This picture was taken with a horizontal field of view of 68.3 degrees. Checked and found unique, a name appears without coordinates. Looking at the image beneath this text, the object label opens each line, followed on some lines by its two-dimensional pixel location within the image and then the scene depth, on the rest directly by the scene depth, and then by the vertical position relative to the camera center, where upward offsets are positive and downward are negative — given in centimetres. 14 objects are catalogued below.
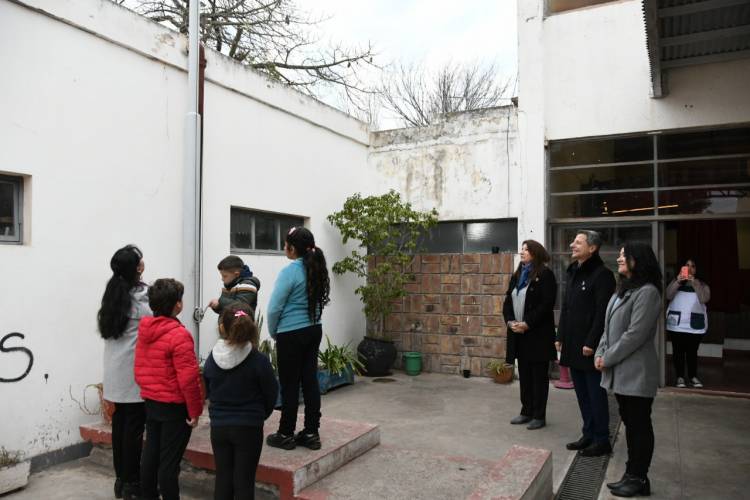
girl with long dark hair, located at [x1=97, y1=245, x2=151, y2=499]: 344 -63
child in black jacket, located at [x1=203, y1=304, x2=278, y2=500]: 285 -71
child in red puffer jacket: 313 -69
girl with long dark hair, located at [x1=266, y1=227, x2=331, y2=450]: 356 -42
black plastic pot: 753 -125
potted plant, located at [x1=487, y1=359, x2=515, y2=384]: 706 -137
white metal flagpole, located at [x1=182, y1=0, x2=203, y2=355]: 523 +64
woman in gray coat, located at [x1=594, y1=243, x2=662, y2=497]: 355 -63
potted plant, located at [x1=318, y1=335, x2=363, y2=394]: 662 -127
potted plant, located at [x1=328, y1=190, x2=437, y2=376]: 739 +21
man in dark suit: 426 -54
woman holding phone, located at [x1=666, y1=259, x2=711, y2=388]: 650 -68
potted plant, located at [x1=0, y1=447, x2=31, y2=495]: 359 -137
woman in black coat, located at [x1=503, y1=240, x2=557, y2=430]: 506 -62
